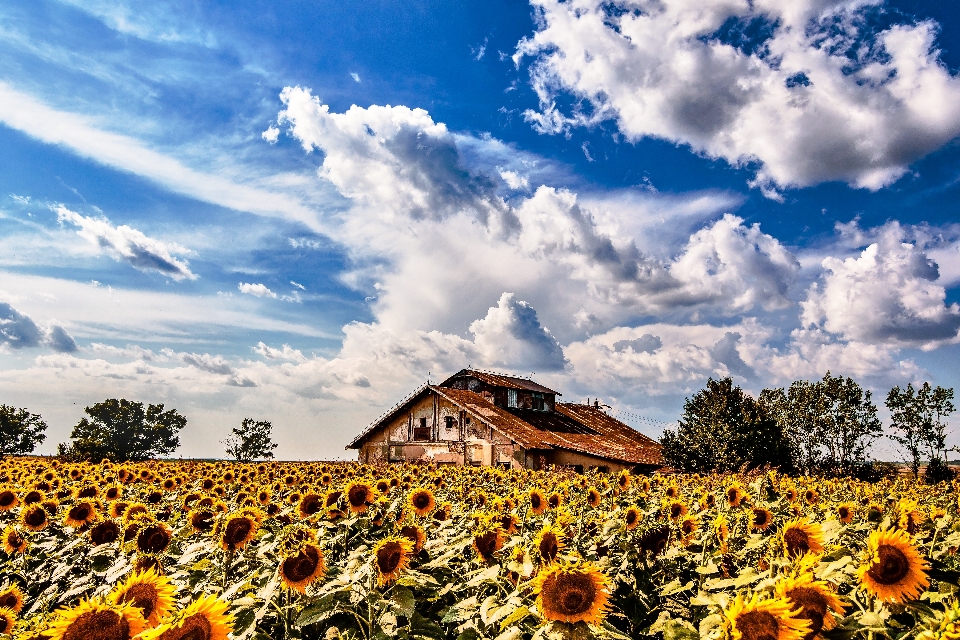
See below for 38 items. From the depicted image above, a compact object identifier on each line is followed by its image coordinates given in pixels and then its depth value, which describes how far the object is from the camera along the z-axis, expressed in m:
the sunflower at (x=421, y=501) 5.26
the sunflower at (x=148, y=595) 2.81
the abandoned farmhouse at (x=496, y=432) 33.88
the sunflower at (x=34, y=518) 5.74
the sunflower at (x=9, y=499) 6.65
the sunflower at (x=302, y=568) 3.40
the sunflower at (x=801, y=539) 3.51
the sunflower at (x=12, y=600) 3.88
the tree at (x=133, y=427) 45.75
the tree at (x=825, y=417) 42.19
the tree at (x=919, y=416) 41.50
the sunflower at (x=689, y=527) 4.56
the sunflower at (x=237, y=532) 4.21
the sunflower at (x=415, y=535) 3.92
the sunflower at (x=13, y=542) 5.25
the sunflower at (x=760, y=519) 4.74
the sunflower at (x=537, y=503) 5.18
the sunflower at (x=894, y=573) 2.71
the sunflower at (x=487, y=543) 3.73
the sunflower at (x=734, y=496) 5.90
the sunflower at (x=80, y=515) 5.69
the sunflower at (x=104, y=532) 5.02
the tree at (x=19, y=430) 41.03
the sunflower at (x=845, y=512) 5.34
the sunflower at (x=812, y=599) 2.30
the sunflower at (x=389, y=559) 3.39
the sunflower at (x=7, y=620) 3.40
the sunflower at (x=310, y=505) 5.15
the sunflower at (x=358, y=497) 4.97
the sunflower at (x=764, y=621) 2.21
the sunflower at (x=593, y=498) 6.41
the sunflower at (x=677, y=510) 5.26
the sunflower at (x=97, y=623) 2.53
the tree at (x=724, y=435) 31.02
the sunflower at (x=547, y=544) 3.35
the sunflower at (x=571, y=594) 2.53
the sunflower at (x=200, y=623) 2.44
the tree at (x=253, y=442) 40.91
